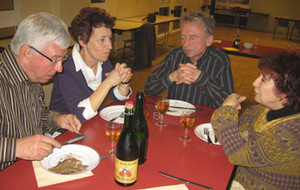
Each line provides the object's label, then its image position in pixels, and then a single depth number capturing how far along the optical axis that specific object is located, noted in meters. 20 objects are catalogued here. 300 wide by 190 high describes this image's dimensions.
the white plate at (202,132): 1.59
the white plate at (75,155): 1.23
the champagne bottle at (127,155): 1.08
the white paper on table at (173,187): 1.13
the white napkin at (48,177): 1.11
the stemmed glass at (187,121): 1.56
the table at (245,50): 4.17
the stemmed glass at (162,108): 1.73
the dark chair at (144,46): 5.98
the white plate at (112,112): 1.74
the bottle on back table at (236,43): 4.46
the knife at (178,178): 1.17
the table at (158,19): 6.97
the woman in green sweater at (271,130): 1.29
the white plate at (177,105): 1.90
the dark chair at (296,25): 11.24
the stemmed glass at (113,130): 1.35
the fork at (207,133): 1.54
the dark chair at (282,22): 11.24
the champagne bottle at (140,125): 1.35
